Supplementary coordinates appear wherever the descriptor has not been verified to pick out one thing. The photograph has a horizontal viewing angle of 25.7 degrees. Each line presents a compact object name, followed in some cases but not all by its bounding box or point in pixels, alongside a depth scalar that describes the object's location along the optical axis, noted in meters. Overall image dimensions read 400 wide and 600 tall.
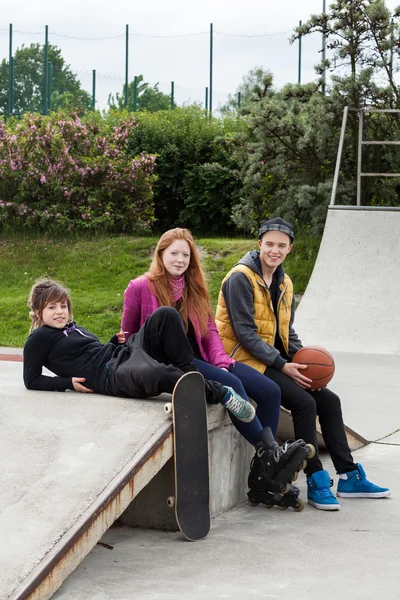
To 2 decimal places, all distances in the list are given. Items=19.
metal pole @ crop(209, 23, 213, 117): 36.22
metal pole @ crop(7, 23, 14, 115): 31.15
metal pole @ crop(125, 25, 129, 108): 36.06
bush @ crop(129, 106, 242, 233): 20.02
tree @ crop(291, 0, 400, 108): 15.11
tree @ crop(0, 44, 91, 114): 43.28
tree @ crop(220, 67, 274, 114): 16.04
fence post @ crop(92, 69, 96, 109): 36.31
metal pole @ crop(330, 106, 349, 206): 13.27
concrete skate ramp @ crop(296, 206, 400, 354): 11.50
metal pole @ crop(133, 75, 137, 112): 32.47
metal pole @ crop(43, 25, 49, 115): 29.91
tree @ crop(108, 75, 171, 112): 37.41
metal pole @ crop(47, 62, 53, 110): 31.83
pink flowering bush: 17.53
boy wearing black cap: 5.11
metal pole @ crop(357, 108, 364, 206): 14.06
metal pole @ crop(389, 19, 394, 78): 15.05
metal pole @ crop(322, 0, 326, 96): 15.39
